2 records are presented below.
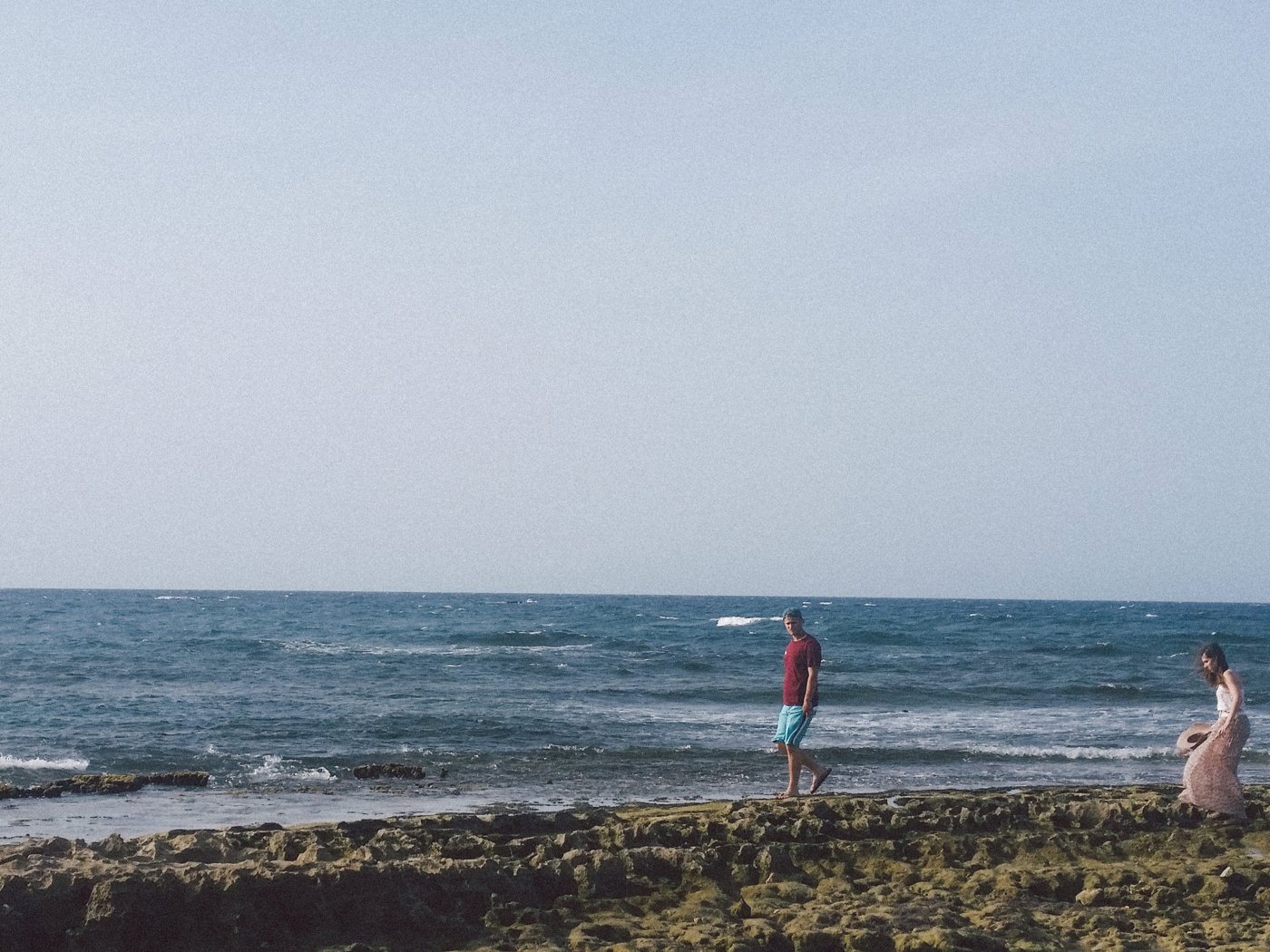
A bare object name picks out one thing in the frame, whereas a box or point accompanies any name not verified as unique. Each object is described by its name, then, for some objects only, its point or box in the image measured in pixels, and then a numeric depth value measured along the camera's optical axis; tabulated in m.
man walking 10.74
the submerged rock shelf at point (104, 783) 12.30
